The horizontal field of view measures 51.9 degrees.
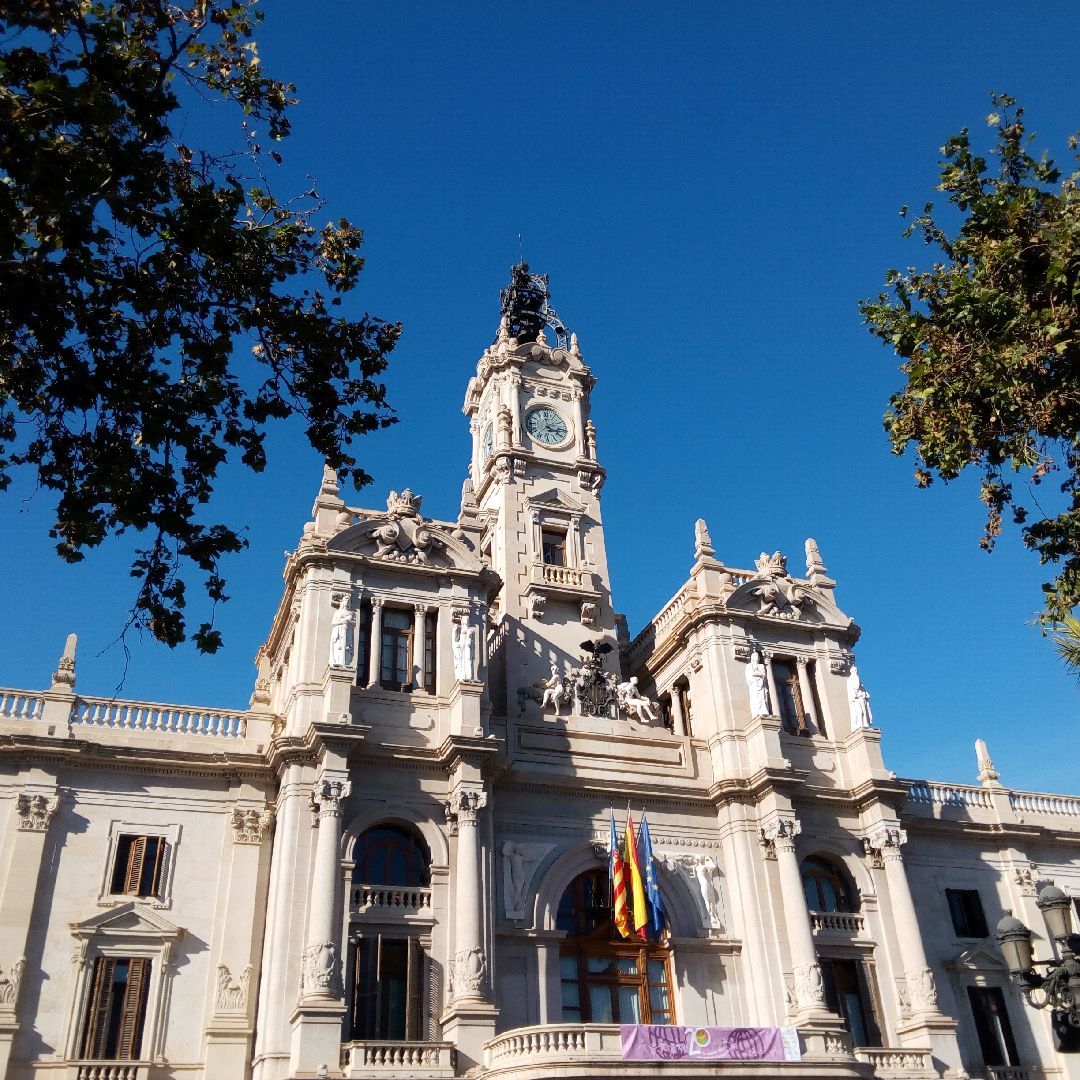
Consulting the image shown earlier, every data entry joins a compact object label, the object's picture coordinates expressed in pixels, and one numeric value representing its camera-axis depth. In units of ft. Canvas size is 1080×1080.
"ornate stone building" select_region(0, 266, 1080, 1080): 87.35
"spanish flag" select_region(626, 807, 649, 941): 94.84
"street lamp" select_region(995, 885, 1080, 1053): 36.94
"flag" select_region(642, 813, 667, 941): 95.71
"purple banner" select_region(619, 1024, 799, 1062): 80.74
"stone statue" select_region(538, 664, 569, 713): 113.29
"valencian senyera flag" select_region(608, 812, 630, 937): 94.89
